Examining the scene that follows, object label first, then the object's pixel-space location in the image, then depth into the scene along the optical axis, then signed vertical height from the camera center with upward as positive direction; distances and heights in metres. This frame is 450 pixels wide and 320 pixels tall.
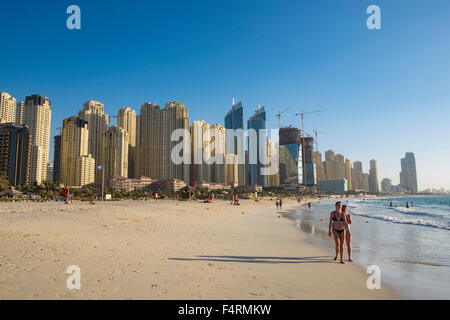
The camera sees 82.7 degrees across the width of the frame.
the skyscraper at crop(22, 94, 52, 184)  122.19 +27.22
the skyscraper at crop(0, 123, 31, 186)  100.62 +12.29
